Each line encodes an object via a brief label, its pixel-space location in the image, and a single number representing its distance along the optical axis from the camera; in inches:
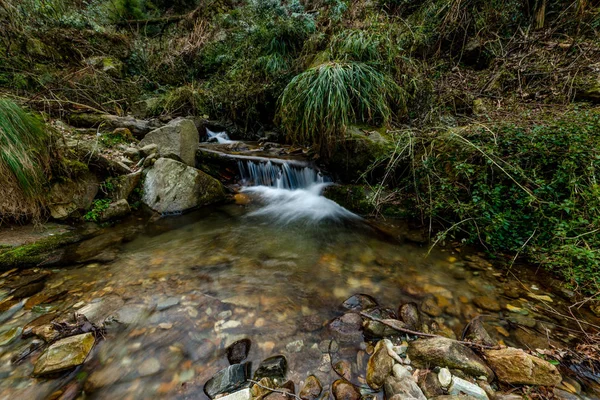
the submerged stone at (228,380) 50.5
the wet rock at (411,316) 65.3
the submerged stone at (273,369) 52.9
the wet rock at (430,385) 47.1
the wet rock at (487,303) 70.8
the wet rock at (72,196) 113.8
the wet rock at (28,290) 76.6
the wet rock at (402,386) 45.2
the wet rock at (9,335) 61.4
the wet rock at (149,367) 55.9
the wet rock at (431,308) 70.1
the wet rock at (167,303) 73.2
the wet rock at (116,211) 124.3
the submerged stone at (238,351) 57.6
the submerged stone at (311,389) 49.0
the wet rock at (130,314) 68.4
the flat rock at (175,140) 158.4
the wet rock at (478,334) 58.7
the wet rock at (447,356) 49.9
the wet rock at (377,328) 61.8
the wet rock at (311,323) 65.7
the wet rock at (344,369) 53.4
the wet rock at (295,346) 59.7
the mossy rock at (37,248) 88.5
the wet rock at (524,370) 47.9
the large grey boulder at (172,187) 138.1
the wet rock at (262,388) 48.7
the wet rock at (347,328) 62.1
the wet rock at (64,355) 53.2
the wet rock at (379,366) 50.7
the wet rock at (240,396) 47.3
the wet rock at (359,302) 72.3
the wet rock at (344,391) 48.4
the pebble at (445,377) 47.8
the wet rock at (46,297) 73.7
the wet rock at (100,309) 67.9
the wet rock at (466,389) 45.2
